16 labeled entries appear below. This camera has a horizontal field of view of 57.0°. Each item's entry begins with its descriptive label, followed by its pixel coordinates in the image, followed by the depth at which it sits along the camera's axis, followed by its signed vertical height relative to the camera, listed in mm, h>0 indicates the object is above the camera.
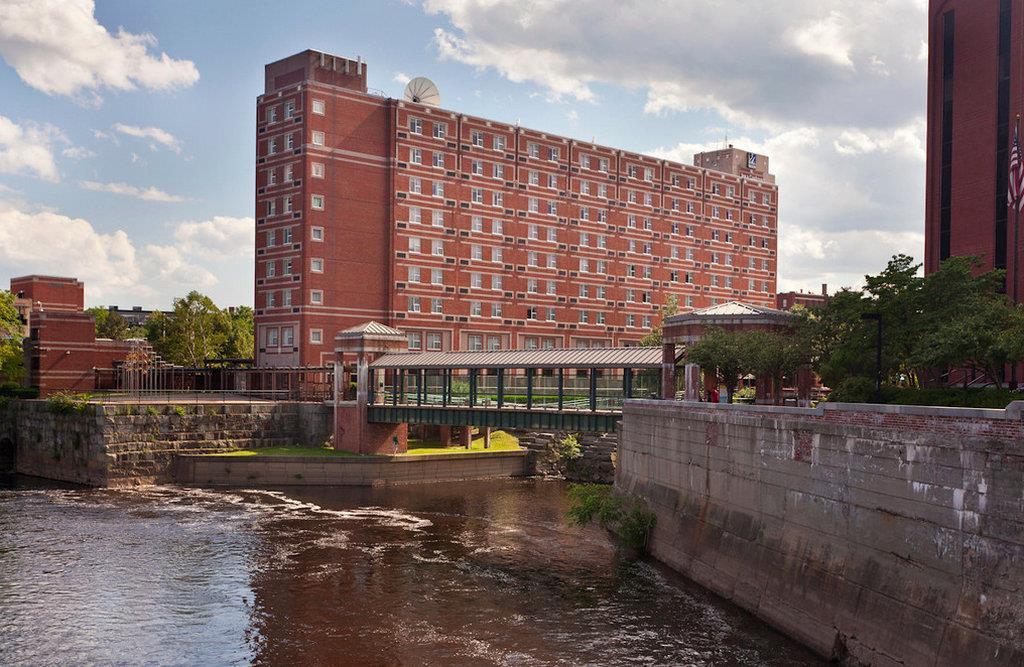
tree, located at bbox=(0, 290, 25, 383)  76812 -349
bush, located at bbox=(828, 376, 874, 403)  37844 -1439
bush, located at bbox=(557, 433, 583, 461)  65875 -6984
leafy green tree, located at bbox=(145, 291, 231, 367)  102312 +1370
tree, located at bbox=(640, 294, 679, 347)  81062 +4060
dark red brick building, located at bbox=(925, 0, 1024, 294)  50844 +13143
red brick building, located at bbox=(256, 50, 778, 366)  81625 +12033
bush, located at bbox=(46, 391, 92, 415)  58844 -3860
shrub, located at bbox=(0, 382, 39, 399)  70250 -3748
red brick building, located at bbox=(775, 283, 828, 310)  143525 +8440
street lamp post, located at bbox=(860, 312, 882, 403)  33234 +132
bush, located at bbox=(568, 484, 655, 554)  36750 -6717
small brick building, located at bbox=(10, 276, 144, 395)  78062 -708
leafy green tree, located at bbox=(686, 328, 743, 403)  42156 -90
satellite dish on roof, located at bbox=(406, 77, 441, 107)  91925 +25109
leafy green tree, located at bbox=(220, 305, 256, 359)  115562 +545
